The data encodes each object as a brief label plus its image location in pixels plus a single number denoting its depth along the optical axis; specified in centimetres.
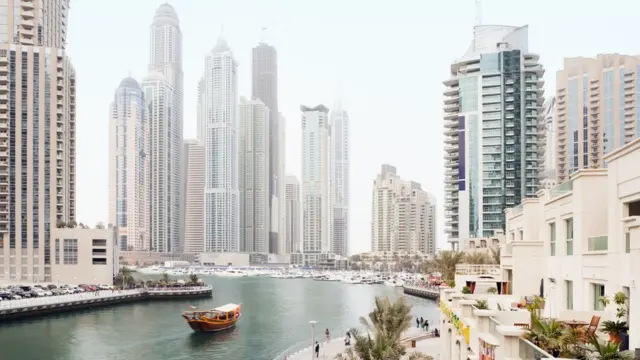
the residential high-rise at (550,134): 19162
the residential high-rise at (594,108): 12650
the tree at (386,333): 2494
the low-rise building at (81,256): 10306
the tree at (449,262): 6201
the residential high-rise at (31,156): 10150
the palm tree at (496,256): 5709
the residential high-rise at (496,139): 11462
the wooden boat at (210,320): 6038
